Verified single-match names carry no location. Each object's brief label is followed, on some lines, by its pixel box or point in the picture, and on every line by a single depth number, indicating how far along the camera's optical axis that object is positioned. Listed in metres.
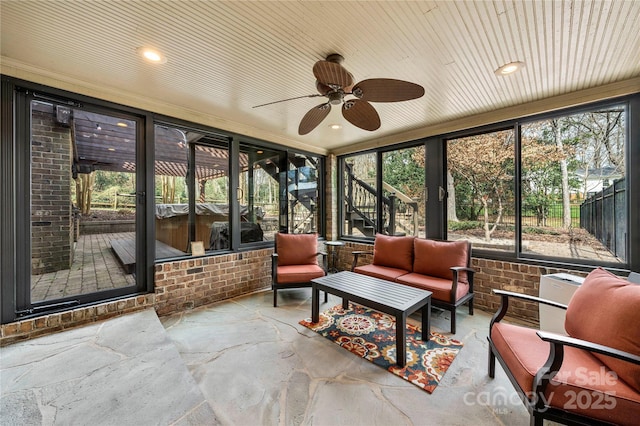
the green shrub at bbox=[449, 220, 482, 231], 3.56
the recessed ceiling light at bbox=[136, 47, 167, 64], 1.92
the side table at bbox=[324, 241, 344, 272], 4.96
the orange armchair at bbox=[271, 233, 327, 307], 3.29
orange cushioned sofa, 2.68
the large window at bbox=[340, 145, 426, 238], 4.25
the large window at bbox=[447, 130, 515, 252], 3.26
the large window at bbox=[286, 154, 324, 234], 4.70
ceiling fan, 1.70
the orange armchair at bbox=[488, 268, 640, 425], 1.12
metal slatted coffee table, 2.06
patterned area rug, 1.95
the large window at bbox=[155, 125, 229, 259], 3.09
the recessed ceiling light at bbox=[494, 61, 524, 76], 2.09
